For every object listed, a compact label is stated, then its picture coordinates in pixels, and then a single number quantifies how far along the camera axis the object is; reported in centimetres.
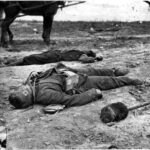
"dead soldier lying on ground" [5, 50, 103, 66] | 751
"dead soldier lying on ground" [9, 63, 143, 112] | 483
